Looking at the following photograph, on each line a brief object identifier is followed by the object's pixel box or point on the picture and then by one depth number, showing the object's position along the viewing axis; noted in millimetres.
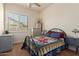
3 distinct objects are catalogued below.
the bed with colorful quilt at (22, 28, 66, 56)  2085
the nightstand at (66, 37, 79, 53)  2115
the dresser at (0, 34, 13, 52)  2132
